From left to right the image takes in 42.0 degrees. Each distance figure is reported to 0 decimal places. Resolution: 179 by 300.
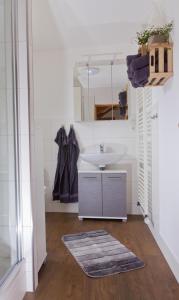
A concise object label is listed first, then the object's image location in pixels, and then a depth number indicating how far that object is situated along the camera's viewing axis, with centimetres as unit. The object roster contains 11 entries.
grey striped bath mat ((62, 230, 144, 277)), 200
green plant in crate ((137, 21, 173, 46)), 193
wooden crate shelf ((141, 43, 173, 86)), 189
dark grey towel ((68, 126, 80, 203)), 354
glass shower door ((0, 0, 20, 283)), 170
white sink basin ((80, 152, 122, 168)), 321
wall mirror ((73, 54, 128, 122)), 346
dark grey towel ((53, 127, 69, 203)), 355
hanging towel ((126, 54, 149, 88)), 199
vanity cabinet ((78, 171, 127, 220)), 319
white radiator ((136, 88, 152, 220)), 274
